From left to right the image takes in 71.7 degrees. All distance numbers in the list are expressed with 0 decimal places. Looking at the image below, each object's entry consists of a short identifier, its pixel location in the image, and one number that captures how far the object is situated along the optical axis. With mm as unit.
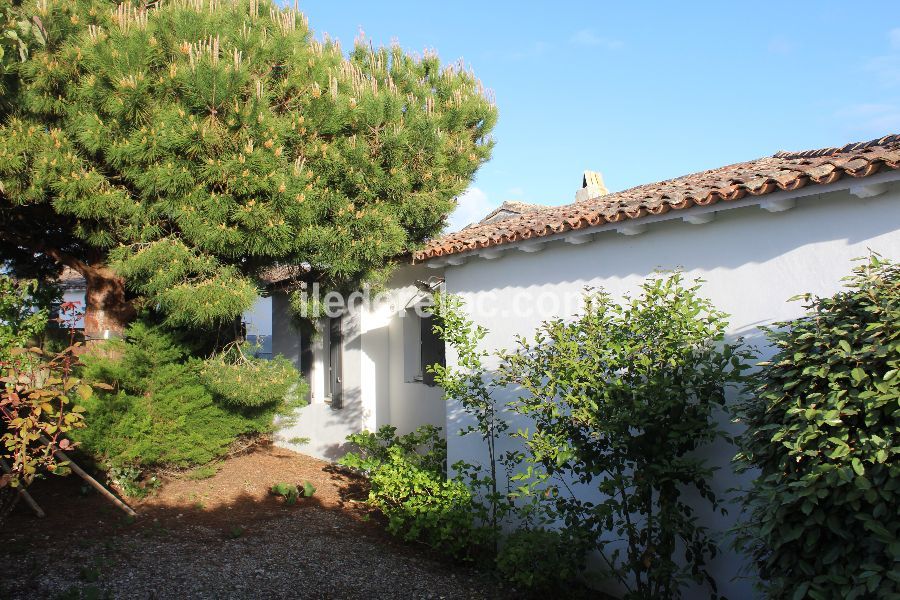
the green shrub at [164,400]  8133
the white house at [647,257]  4309
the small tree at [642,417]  4703
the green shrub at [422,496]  6660
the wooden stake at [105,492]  6945
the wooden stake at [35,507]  6995
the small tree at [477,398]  6645
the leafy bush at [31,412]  4508
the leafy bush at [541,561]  5398
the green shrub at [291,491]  8984
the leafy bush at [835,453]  3071
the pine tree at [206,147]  6418
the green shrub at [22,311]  8164
